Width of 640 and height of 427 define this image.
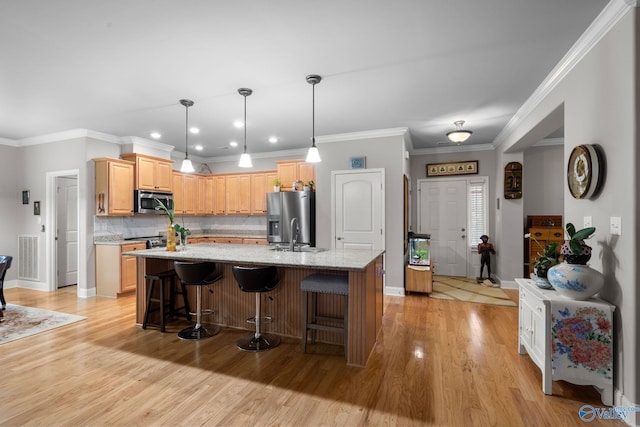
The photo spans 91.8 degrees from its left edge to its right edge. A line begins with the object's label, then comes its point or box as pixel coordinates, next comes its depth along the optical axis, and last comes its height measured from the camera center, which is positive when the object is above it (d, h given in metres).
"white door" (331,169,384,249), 5.09 +0.03
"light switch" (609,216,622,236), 2.07 -0.10
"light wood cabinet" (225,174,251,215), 6.73 +0.37
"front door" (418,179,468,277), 6.42 -0.22
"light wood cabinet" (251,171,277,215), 6.50 +0.46
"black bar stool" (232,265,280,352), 2.89 -0.72
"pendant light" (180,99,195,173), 3.73 +0.58
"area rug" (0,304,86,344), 3.41 -1.34
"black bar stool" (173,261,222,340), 3.15 -0.73
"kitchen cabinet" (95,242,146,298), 4.92 -0.95
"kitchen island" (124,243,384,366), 2.71 -0.84
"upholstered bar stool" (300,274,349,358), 2.76 -0.73
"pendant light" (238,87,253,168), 3.43 +0.61
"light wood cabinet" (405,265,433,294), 5.00 -1.10
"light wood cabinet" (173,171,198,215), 6.32 +0.39
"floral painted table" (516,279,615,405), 2.12 -0.94
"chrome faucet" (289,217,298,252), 3.59 -0.41
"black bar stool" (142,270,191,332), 3.48 -1.03
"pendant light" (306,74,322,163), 3.11 +1.33
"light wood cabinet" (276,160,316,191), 5.80 +0.74
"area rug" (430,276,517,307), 4.76 -1.38
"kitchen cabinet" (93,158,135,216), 5.00 +0.40
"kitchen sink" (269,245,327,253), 3.59 -0.45
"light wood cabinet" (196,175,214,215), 7.04 +0.39
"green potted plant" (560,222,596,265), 2.24 -0.28
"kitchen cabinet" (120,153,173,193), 5.41 +0.72
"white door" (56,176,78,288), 5.61 -0.34
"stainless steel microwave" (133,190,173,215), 5.39 +0.19
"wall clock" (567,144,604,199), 2.29 +0.31
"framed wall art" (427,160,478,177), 6.21 +0.87
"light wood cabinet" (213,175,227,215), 6.97 +0.38
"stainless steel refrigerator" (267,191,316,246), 5.48 -0.07
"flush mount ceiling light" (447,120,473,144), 4.54 +1.12
